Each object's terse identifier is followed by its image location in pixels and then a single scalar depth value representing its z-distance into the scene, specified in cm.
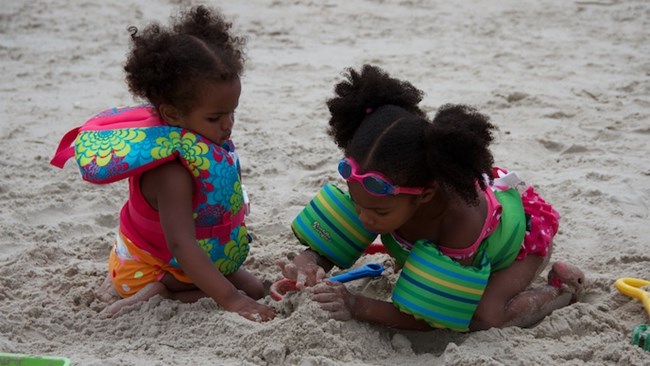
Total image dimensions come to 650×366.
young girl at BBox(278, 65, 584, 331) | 587
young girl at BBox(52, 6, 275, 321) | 625
